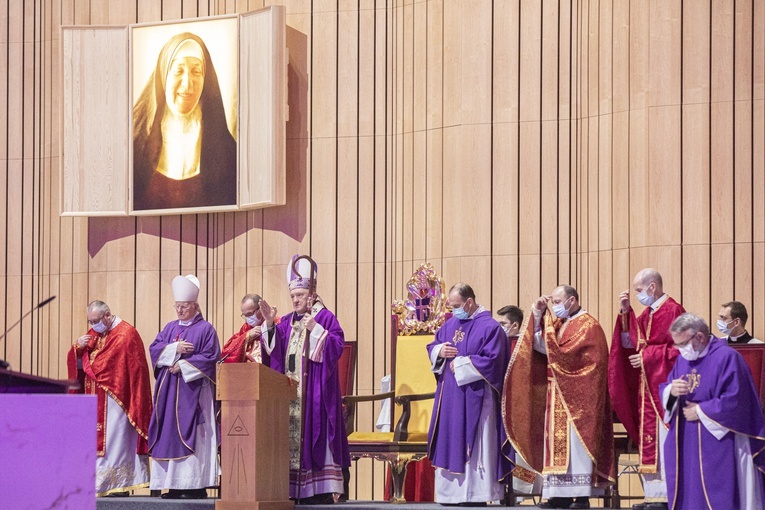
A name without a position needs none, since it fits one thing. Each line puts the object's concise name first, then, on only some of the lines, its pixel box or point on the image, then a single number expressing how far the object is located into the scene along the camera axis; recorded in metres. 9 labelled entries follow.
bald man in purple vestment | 17.41
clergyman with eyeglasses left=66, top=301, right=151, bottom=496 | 20.11
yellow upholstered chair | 18.72
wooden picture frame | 23.80
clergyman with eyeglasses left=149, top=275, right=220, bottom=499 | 19.31
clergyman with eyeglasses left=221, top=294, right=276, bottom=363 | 19.94
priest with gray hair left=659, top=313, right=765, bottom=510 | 14.80
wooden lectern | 16.31
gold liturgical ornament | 20.37
